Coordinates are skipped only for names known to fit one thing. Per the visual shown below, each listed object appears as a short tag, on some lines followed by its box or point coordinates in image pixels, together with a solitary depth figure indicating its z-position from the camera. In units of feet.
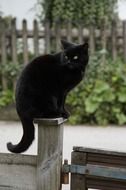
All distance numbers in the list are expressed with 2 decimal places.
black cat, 13.99
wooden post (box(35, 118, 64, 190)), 12.70
